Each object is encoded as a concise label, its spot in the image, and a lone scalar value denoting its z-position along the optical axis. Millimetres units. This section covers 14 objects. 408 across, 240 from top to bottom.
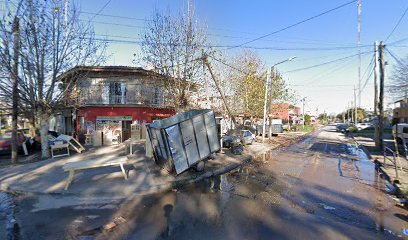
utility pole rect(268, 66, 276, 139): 20462
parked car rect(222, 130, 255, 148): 15566
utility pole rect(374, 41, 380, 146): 16242
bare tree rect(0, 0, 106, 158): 10297
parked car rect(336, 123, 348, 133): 37650
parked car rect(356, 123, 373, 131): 42181
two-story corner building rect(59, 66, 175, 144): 18156
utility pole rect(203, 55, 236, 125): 13312
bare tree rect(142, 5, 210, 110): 14102
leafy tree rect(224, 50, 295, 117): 21750
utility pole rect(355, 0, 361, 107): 35188
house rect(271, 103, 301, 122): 27141
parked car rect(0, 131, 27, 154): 12500
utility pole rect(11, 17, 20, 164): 10000
